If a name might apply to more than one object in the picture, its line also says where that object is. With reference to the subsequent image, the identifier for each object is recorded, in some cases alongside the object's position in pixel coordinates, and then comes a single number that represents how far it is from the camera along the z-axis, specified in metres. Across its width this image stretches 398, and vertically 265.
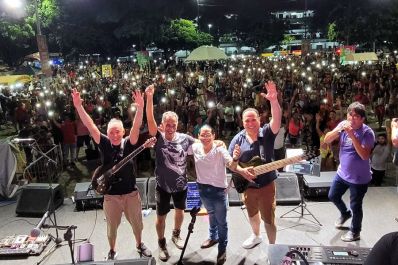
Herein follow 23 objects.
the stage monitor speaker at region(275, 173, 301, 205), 7.13
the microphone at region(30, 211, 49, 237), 5.08
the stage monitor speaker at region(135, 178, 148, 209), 7.26
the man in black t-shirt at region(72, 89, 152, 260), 4.80
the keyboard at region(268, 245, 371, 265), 3.88
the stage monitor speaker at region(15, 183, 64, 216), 7.37
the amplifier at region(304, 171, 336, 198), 7.22
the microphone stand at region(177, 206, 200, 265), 4.33
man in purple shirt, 4.98
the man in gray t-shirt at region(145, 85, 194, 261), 4.97
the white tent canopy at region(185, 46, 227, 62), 13.53
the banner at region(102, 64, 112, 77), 21.69
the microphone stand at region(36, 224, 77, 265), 4.38
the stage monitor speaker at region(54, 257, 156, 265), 4.00
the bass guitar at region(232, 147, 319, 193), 4.49
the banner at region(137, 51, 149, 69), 24.72
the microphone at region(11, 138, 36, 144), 6.03
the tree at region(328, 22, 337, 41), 45.41
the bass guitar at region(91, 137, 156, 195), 4.75
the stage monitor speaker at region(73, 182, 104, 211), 7.36
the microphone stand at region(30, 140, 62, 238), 5.93
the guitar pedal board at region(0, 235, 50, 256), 5.75
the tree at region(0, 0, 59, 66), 24.55
